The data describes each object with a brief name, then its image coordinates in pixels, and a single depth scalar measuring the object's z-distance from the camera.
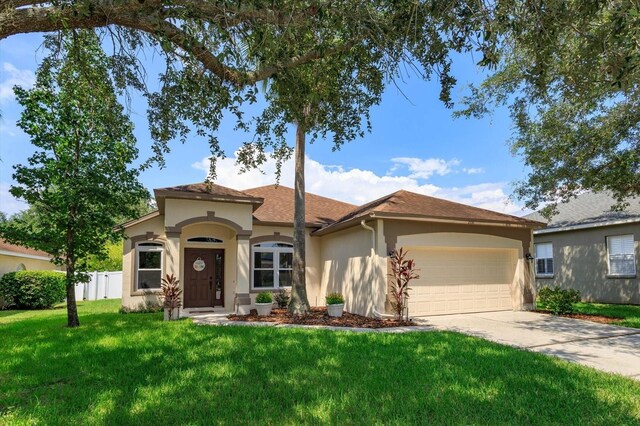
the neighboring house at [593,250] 15.52
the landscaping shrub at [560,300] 12.06
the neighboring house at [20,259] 18.08
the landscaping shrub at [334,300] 11.77
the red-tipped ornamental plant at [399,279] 10.68
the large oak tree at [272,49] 4.72
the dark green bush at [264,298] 12.06
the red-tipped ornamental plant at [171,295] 11.07
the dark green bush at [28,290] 16.44
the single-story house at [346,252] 11.80
